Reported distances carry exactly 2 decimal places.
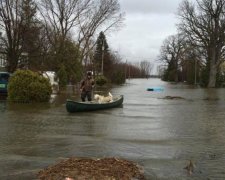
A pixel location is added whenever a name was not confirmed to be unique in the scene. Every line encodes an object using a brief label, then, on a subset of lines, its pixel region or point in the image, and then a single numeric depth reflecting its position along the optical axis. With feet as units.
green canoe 69.62
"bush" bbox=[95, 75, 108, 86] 220.43
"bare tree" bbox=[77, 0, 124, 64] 215.10
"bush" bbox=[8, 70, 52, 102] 88.69
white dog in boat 79.05
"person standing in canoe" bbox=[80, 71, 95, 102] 83.46
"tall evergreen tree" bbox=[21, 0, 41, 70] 122.31
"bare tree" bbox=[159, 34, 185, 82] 415.85
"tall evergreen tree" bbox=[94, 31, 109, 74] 291.17
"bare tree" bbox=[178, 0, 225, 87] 225.15
